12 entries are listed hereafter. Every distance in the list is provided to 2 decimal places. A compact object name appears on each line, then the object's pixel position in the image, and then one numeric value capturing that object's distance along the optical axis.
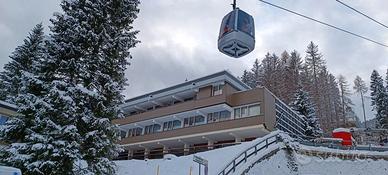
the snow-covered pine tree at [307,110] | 38.69
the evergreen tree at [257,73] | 56.59
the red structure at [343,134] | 27.47
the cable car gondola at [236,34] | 9.06
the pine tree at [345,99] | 60.85
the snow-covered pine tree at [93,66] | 12.92
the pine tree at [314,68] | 54.97
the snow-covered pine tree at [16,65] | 29.14
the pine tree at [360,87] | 67.56
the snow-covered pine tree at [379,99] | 42.94
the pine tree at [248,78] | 59.08
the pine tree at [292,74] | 52.59
